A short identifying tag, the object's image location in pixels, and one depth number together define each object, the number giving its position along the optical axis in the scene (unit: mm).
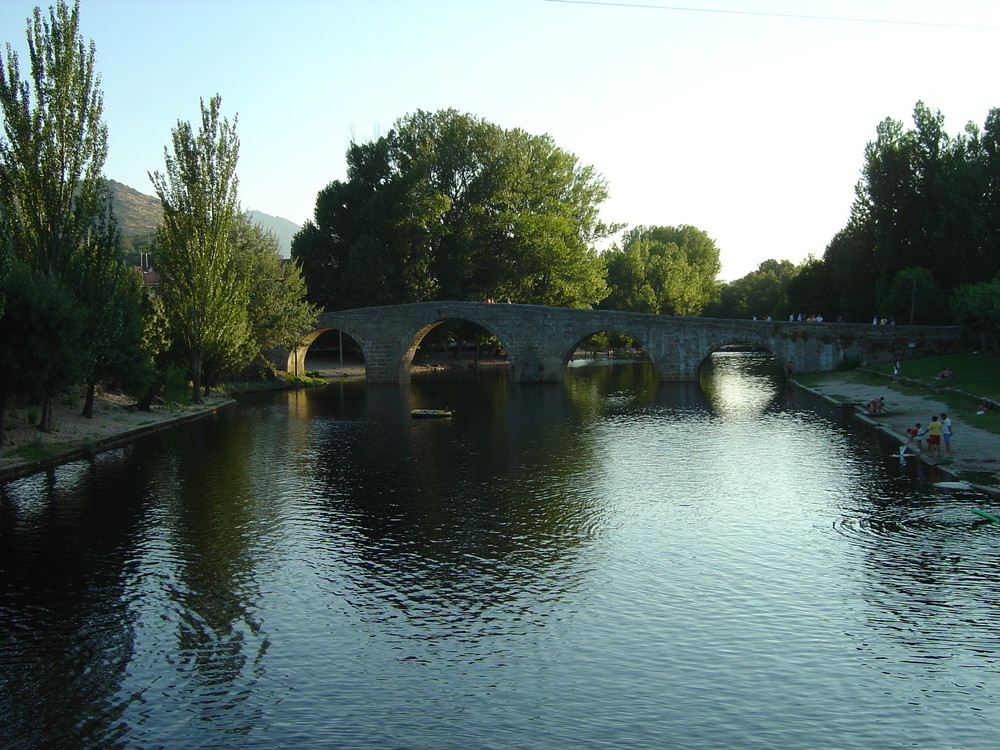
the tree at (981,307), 48375
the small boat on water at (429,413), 47594
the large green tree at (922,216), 65188
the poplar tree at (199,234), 47438
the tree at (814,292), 88938
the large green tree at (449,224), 73125
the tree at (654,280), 103812
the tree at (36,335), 30531
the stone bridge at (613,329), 60688
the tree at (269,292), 60594
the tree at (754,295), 137000
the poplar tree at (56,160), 33344
